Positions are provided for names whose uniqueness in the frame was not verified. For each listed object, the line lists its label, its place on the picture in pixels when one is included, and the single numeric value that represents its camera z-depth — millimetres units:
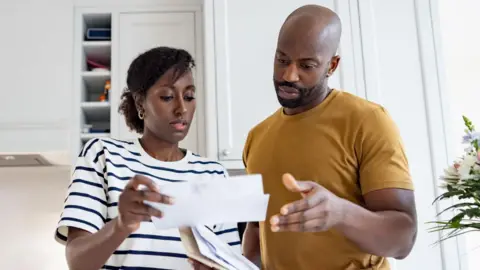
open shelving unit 2348
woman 1018
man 895
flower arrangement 1116
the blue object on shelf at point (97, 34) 2428
